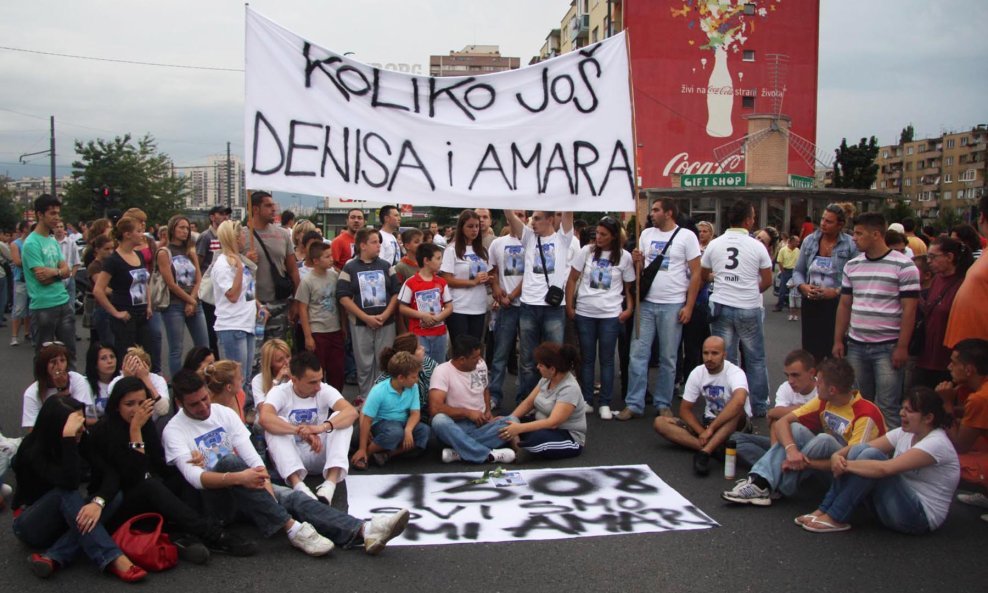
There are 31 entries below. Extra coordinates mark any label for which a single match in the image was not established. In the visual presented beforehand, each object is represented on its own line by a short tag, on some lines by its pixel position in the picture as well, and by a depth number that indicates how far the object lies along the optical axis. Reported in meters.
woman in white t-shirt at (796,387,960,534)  4.77
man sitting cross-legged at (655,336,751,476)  6.27
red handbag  4.29
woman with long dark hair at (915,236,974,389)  6.23
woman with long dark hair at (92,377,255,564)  4.52
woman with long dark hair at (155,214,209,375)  7.93
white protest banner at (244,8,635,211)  6.38
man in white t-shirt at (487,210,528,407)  8.02
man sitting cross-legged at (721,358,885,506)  5.32
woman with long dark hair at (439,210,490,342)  8.01
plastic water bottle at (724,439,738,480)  5.94
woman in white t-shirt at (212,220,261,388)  7.39
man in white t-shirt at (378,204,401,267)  10.14
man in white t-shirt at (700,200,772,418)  7.65
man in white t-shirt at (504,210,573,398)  7.84
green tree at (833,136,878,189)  48.62
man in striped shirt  6.29
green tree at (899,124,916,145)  131.12
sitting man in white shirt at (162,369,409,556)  4.57
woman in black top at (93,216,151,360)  7.50
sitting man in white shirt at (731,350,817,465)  6.05
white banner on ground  4.92
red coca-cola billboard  45.81
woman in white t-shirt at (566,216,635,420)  7.81
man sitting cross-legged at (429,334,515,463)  6.46
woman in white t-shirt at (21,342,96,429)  5.55
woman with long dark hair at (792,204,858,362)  7.69
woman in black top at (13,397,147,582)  4.26
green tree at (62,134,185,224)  36.69
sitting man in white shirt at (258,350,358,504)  5.42
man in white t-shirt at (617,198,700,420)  7.73
